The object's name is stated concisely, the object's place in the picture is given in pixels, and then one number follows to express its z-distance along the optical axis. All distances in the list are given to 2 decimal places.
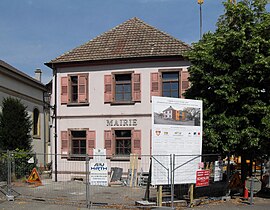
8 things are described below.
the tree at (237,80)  12.45
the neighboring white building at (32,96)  24.73
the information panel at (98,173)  13.05
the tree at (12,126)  22.59
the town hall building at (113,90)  20.55
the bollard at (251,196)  12.85
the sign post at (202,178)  12.39
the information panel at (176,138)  11.56
